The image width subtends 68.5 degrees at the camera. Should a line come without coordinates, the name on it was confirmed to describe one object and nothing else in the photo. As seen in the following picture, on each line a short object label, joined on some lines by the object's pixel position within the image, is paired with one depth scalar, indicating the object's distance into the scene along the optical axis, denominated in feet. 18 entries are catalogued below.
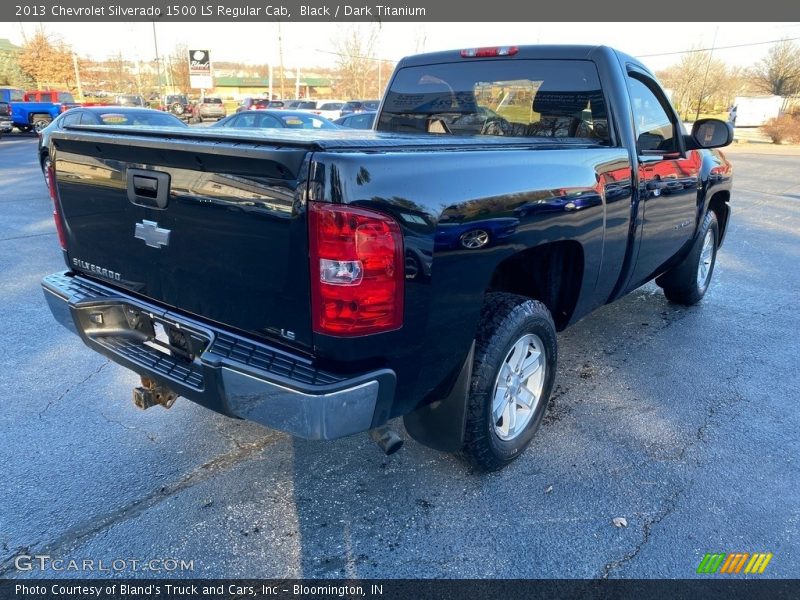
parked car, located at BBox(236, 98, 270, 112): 93.84
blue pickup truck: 82.94
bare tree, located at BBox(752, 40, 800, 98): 143.95
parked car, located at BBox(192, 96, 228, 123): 109.81
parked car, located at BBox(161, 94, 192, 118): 111.26
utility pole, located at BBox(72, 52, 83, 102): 147.33
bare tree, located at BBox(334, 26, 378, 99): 145.07
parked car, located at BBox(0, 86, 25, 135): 78.33
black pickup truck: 6.33
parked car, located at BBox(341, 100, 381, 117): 79.85
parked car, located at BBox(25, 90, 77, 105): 92.94
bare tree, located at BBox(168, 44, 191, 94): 177.17
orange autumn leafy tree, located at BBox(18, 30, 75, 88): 146.82
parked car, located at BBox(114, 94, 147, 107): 98.53
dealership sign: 120.16
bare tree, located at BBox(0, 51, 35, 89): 170.50
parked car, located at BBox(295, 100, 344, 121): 82.50
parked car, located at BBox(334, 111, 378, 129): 46.59
